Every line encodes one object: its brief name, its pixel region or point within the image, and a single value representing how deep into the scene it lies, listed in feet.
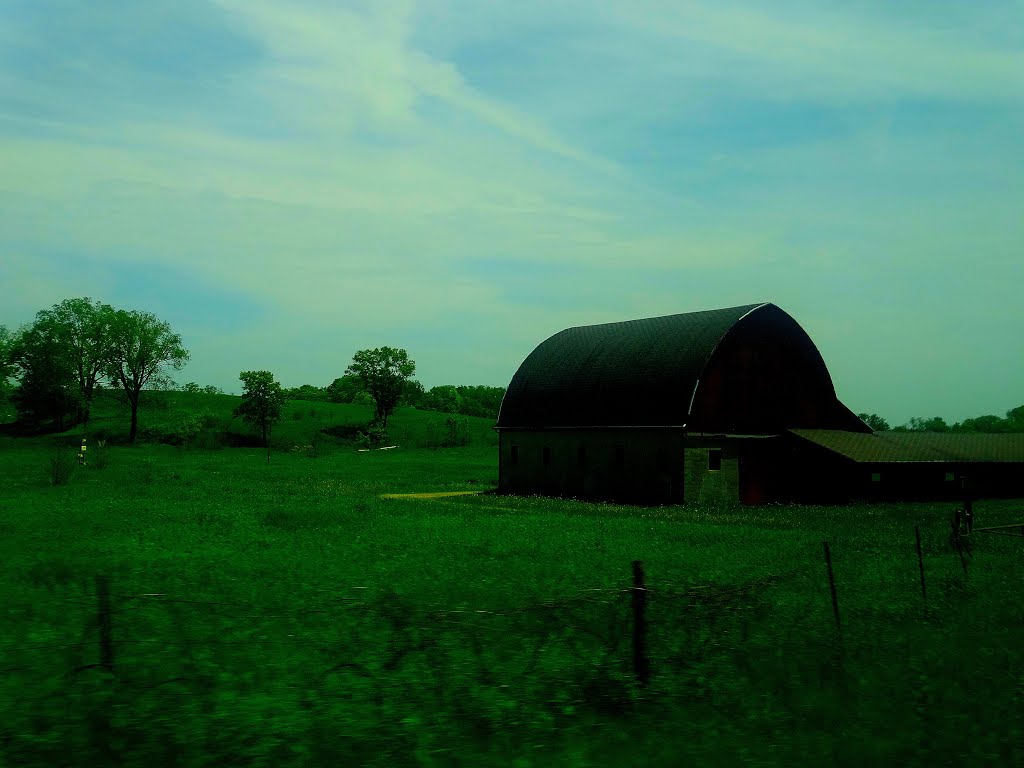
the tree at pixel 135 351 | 295.28
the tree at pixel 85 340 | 295.69
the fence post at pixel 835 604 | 34.14
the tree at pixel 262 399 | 305.32
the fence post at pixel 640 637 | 26.58
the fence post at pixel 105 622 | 24.58
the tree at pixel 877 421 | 355.68
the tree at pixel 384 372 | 344.69
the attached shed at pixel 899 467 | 126.72
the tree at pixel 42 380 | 297.74
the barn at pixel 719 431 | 121.19
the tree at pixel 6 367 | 313.73
